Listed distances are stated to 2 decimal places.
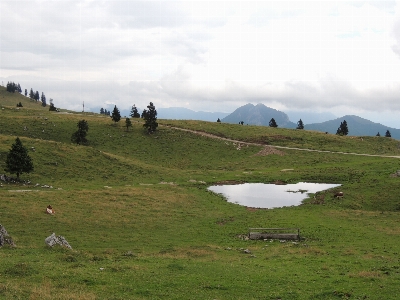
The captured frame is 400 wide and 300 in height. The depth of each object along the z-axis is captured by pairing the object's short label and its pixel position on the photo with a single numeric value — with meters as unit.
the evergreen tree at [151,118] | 108.19
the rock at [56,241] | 28.20
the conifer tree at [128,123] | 107.11
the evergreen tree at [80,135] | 89.62
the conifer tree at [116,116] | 113.00
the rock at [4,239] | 27.96
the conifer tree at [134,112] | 152.19
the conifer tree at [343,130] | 143.61
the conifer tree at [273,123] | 156.75
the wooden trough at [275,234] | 35.69
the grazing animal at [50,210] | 40.08
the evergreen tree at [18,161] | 53.66
